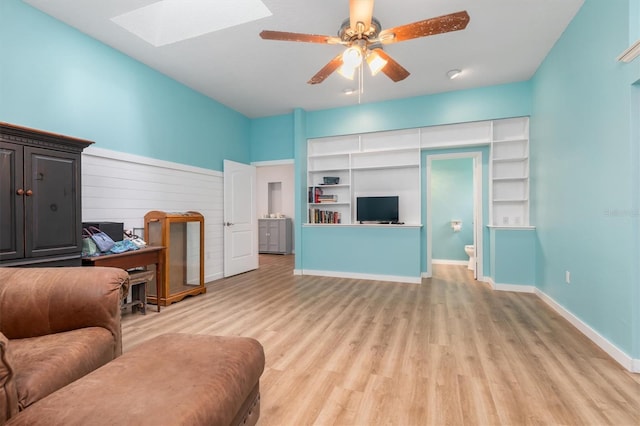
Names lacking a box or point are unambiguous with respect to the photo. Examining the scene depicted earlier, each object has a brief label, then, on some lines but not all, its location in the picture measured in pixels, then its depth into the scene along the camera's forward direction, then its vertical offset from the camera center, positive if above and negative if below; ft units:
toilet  17.70 -2.58
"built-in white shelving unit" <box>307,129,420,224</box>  16.19 +2.42
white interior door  16.66 -0.44
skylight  9.07 +6.45
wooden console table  8.64 -1.57
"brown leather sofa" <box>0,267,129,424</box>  4.15 -1.84
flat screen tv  16.02 +0.16
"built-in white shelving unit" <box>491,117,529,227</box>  14.23 +1.98
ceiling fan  6.60 +4.45
